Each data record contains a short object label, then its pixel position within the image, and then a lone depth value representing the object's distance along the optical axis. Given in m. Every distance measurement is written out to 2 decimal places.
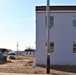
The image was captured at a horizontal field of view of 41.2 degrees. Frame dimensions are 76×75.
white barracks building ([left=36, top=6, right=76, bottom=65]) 12.85
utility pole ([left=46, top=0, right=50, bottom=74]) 9.08
